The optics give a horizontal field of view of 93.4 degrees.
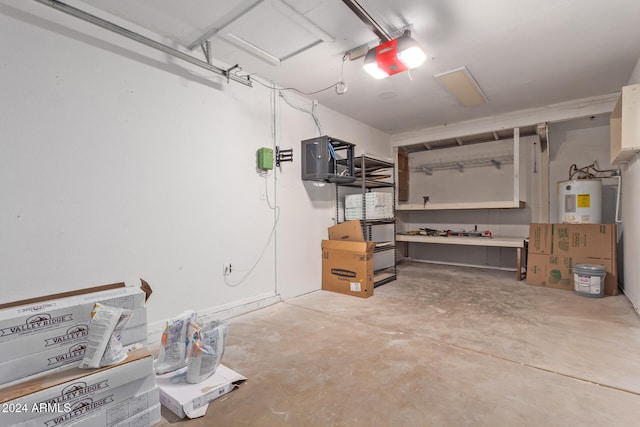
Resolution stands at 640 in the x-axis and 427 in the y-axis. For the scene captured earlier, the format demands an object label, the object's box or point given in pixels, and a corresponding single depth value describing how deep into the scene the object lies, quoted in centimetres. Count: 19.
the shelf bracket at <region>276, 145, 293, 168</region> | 344
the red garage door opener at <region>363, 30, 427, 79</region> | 226
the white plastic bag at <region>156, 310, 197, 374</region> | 187
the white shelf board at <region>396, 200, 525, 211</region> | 446
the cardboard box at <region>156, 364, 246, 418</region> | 154
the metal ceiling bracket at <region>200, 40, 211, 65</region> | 265
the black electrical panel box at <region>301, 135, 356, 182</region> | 353
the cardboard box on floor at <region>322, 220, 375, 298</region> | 360
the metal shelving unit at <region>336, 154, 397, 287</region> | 407
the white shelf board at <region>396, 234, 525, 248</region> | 429
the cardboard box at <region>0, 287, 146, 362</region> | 131
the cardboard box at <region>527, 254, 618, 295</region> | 360
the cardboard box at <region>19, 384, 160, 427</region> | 123
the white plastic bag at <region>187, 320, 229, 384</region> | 173
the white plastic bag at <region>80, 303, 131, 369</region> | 138
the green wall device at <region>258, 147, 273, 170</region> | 322
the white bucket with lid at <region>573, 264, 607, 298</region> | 344
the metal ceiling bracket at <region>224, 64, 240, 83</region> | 283
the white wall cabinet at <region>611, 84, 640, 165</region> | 254
